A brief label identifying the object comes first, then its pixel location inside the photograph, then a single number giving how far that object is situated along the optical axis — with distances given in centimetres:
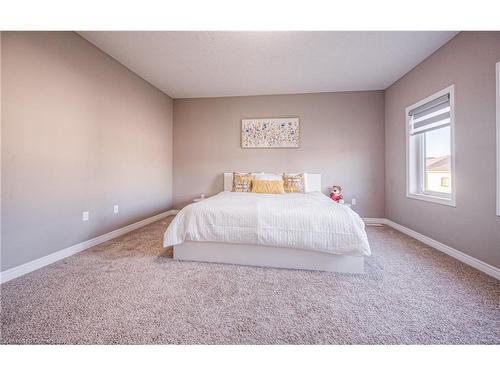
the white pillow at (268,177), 344
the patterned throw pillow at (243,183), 333
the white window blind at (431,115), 227
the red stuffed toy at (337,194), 340
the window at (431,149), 225
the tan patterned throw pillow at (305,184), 343
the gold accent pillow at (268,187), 313
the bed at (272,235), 171
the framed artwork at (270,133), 377
